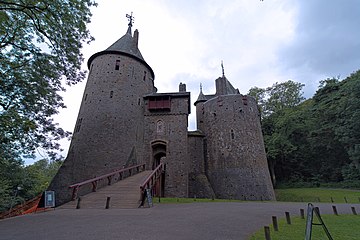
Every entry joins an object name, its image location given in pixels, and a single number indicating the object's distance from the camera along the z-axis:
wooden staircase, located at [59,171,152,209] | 9.44
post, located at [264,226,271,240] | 4.09
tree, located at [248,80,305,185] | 29.02
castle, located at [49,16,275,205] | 17.33
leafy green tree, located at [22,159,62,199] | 25.42
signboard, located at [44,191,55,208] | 9.06
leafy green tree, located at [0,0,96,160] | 7.28
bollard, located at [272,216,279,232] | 5.37
